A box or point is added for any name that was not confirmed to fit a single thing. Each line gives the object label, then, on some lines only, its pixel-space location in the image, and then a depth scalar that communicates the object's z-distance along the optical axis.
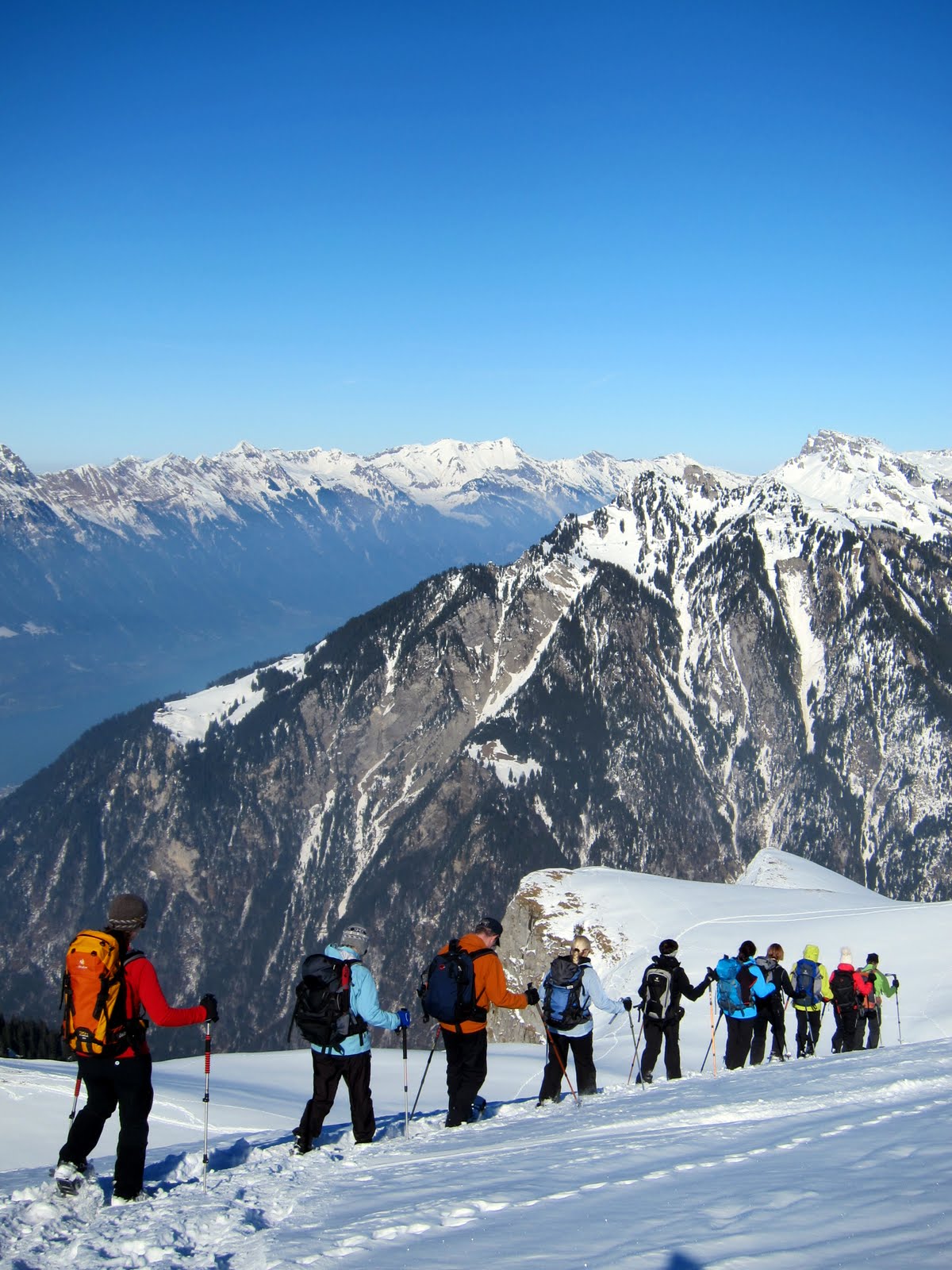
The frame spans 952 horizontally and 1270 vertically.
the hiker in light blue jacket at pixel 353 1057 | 13.68
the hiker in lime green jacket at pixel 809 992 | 24.73
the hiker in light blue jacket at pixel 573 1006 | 16.86
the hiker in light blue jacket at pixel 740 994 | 21.16
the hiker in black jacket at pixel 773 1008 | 22.00
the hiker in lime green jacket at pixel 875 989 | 26.58
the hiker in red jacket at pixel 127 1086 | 11.01
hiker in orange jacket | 15.27
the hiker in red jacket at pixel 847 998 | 25.42
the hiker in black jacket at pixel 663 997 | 19.67
